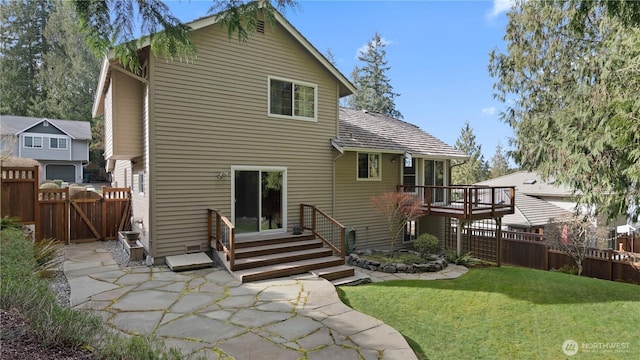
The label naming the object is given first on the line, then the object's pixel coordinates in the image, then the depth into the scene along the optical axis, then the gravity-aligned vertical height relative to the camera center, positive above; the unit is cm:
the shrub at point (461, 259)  1116 -280
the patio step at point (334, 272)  816 -240
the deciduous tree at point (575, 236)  1317 -243
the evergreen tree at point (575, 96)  779 +282
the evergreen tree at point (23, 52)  3328 +1296
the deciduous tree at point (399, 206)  1134 -101
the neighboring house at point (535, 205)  1769 -165
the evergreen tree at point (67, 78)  3234 +959
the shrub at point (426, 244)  1078 -220
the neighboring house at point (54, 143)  2902 +293
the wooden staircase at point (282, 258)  779 -210
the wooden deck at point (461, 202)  1120 -94
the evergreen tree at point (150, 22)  366 +182
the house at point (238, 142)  838 +101
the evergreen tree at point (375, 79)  4066 +1208
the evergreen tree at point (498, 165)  4166 +165
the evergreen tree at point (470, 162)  3238 +172
